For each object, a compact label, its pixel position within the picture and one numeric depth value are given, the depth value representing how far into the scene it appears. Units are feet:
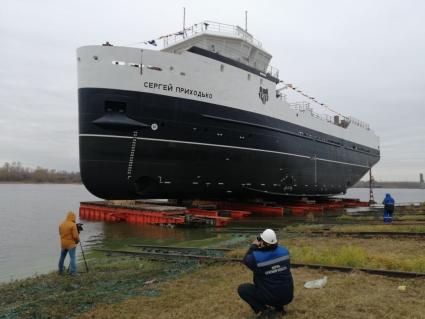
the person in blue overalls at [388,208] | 49.26
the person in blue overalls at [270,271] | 13.50
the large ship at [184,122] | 48.11
